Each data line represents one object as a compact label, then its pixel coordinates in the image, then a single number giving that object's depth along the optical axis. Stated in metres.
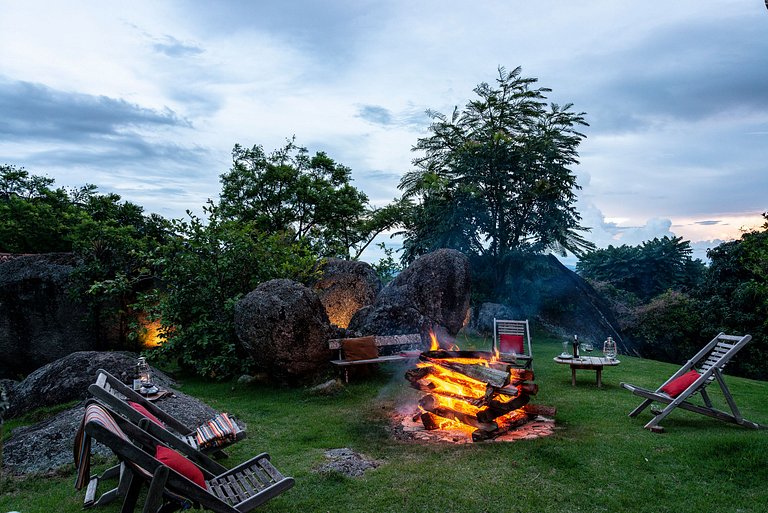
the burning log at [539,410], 7.82
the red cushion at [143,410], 5.37
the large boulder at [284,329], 10.70
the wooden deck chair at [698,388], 7.29
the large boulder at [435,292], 13.27
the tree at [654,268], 30.41
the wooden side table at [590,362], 10.37
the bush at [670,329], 20.12
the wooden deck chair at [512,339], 12.50
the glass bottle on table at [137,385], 6.58
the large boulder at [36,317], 13.40
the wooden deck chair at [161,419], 5.05
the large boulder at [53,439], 6.14
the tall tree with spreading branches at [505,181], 22.97
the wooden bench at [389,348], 11.07
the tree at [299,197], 28.69
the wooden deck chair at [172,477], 3.59
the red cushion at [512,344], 12.55
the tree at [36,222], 21.95
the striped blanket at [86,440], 3.75
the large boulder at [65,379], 8.78
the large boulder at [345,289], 16.42
